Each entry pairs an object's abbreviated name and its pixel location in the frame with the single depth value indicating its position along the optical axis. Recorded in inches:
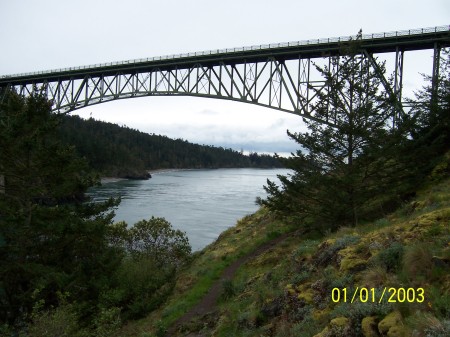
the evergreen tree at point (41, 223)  545.3
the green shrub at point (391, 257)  245.1
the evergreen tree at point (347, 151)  496.4
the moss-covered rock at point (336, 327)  200.1
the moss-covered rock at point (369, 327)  187.9
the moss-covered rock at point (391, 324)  178.4
